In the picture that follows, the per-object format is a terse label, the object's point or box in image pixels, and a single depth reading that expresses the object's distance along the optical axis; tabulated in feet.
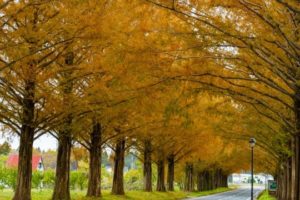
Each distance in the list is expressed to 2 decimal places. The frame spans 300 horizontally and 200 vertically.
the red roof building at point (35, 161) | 290.56
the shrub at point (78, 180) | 146.02
